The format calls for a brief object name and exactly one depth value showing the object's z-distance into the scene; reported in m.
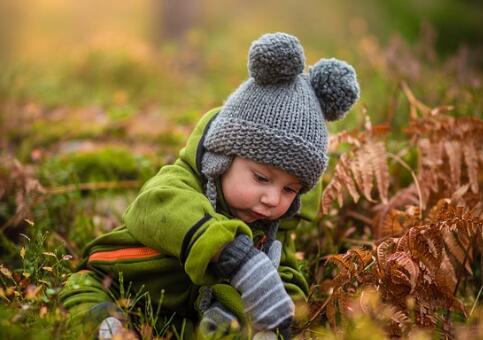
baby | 2.41
